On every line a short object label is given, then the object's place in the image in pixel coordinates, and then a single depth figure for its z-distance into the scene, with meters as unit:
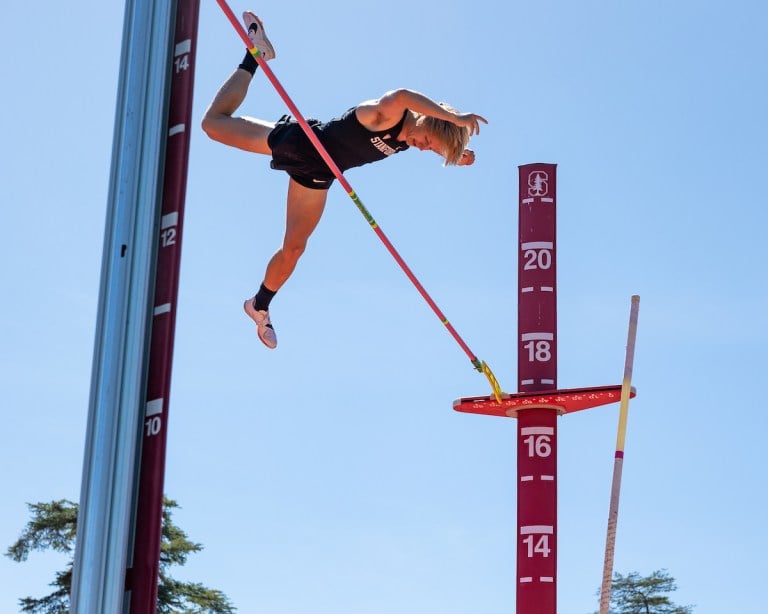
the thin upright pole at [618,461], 11.35
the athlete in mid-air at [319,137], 10.60
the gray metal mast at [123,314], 6.89
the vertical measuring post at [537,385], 14.33
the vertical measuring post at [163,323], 7.09
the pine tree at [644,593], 46.91
